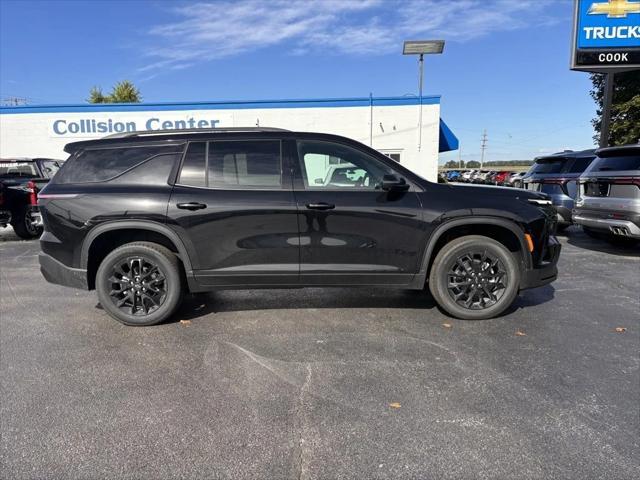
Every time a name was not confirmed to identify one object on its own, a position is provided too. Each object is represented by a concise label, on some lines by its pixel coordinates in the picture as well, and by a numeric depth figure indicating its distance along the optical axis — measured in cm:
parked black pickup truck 921
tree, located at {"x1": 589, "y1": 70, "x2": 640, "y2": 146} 1986
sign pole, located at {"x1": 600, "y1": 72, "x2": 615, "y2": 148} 1288
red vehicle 3369
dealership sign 1220
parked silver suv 691
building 1661
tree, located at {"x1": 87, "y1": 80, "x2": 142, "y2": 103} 4253
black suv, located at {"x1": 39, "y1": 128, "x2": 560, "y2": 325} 412
